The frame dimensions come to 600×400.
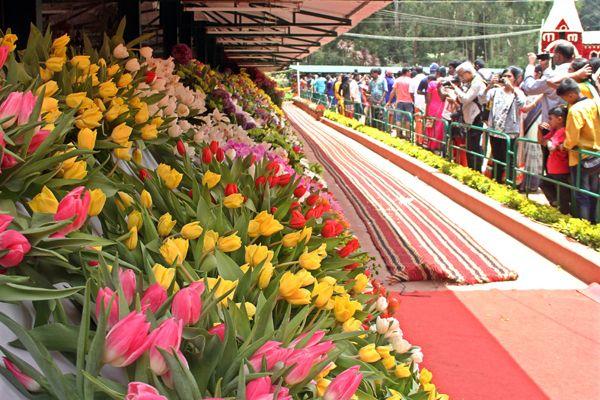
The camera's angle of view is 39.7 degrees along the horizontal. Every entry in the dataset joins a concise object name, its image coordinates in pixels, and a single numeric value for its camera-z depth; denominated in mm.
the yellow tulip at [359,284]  2301
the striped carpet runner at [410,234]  6473
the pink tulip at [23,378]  1229
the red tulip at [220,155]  2516
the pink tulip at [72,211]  1453
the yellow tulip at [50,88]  1848
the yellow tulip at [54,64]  2049
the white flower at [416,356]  2377
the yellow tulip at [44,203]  1492
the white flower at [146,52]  2861
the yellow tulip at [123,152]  2008
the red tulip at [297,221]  2172
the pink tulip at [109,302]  1303
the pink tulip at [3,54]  1696
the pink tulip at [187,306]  1364
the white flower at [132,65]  2506
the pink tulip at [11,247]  1297
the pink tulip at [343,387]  1400
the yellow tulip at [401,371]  2109
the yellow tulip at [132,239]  1682
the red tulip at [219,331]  1404
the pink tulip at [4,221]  1291
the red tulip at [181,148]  2438
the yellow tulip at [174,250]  1634
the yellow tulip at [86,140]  1788
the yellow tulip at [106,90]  2146
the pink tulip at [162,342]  1249
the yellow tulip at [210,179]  2184
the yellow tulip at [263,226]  1992
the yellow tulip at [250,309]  1588
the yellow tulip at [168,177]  2074
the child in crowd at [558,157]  7836
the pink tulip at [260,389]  1277
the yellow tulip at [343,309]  1936
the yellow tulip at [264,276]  1720
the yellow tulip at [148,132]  2248
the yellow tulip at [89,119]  1873
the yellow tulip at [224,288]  1573
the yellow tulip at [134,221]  1769
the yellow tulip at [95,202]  1588
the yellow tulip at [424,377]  2338
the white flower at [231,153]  2636
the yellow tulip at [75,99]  1935
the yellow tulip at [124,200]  1846
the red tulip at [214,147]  2549
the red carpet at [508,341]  4223
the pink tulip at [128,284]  1397
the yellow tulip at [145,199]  1887
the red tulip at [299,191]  2453
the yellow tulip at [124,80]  2354
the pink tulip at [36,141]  1579
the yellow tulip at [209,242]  1779
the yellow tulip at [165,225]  1798
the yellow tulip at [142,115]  2238
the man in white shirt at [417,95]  17859
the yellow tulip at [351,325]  1924
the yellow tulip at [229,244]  1796
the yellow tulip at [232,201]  2098
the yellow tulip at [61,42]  2176
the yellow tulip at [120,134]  2002
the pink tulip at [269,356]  1379
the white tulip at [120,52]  2506
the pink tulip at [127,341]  1226
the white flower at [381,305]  2406
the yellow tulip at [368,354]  1866
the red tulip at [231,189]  2162
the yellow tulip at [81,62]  2188
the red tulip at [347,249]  2367
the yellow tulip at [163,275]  1481
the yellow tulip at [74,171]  1663
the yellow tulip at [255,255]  1796
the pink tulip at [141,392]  1145
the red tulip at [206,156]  2395
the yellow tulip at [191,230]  1768
